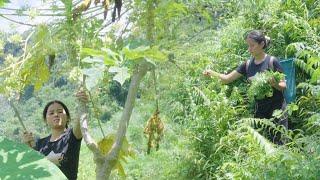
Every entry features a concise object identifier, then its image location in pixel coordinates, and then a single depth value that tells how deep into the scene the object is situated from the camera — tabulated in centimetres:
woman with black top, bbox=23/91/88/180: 302
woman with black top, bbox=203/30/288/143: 382
